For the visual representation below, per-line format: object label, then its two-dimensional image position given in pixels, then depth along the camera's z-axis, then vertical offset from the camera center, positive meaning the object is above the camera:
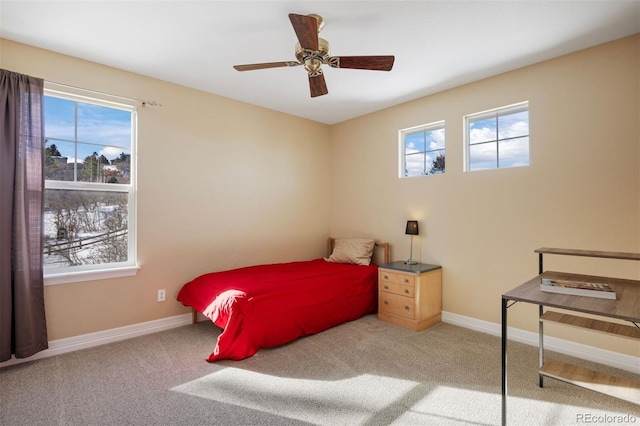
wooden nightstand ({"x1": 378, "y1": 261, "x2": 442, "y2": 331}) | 3.32 -0.84
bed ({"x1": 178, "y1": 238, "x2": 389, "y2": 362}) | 2.68 -0.79
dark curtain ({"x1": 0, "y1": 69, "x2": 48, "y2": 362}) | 2.47 +0.00
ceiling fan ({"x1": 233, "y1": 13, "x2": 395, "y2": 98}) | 2.13 +1.09
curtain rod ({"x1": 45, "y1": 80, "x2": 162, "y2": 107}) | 2.80 +1.13
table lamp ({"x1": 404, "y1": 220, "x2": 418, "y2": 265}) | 3.75 -0.15
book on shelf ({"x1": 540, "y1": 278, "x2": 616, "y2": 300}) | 1.56 -0.36
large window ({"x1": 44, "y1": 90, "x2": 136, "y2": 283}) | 2.84 +0.28
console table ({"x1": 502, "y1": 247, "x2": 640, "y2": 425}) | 1.41 -0.40
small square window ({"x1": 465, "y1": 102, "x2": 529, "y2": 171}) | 3.13 +0.80
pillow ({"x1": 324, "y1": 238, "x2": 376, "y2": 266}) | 4.13 -0.46
